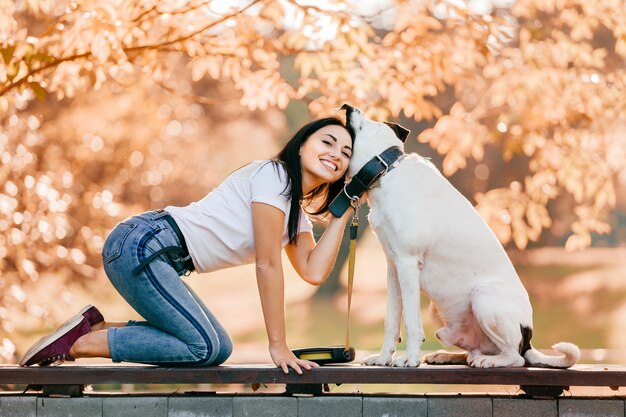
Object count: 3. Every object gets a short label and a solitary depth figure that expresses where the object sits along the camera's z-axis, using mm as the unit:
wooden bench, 5496
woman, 5849
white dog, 5711
